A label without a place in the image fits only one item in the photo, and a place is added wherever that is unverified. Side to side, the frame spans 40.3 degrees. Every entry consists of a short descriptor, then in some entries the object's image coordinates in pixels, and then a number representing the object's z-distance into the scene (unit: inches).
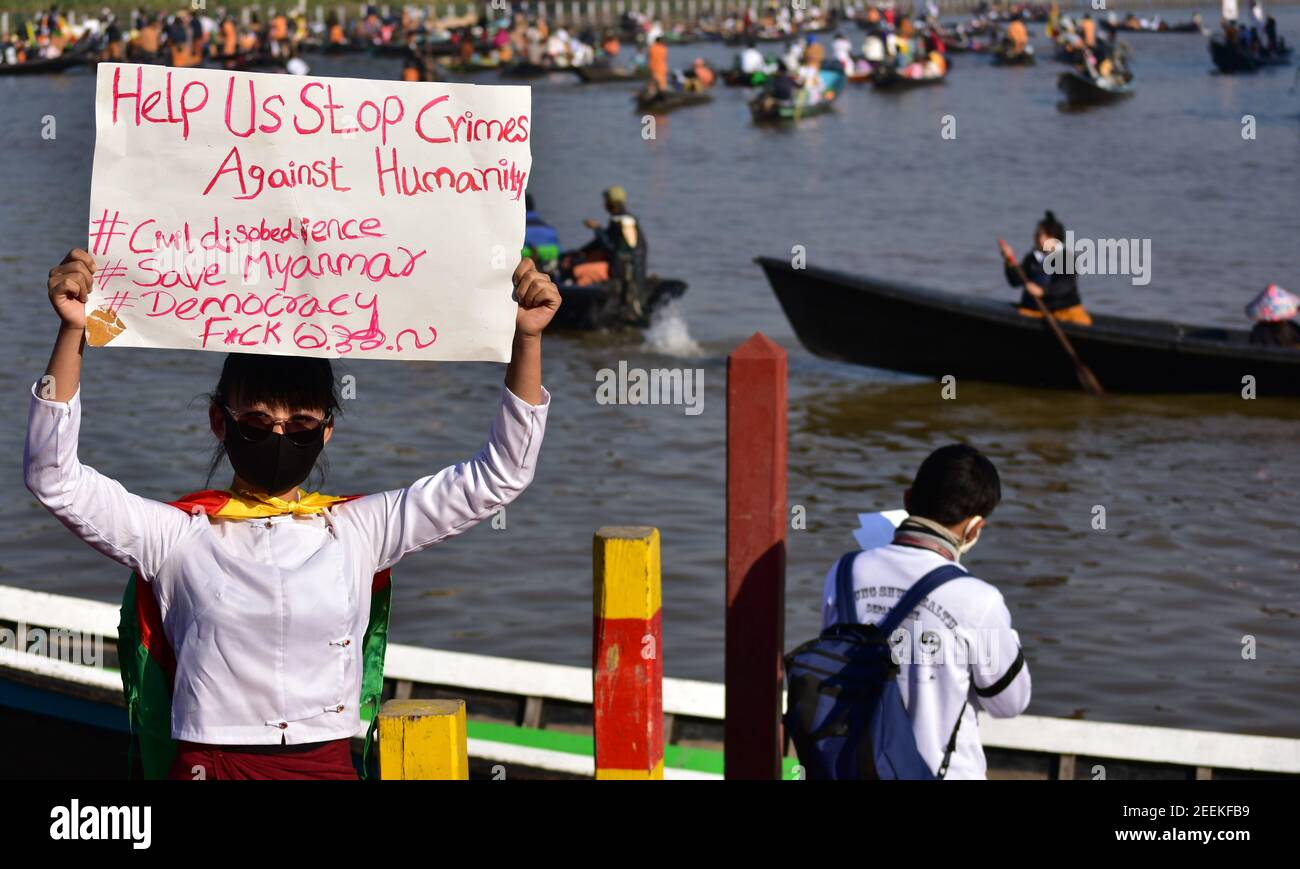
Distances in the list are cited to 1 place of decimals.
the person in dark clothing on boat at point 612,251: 640.4
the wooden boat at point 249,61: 1948.8
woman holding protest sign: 123.8
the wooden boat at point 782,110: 1600.6
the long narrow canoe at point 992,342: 566.9
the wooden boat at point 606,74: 2003.0
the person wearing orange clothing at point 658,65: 1702.8
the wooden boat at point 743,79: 1879.9
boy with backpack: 152.3
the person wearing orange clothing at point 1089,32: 1924.2
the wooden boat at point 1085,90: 1749.5
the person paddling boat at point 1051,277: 558.3
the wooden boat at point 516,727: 239.1
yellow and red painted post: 165.9
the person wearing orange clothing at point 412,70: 1389.0
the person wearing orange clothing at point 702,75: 1864.7
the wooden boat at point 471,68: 2041.1
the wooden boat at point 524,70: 2108.8
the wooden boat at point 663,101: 1707.7
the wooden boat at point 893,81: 1939.0
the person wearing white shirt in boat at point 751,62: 1902.1
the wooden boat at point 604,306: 666.8
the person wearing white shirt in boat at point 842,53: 1991.1
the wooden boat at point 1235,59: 1968.5
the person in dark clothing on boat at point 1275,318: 558.9
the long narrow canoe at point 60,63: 1920.5
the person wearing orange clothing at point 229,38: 1974.7
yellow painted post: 136.6
